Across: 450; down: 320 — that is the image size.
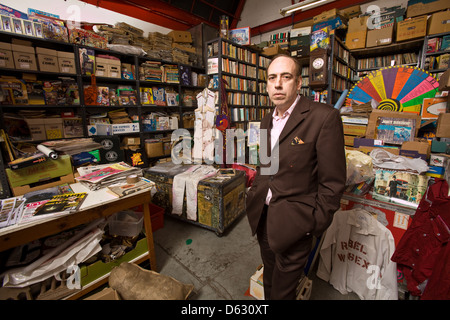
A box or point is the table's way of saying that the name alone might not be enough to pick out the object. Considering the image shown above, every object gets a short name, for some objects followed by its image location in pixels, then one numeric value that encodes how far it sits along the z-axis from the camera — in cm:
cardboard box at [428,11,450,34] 363
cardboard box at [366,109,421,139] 251
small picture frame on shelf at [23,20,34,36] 253
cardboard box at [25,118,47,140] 262
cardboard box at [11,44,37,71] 246
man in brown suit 92
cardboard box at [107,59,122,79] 324
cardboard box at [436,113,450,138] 227
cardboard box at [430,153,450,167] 214
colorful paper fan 353
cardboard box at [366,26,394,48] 412
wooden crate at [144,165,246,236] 209
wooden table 103
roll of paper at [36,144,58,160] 145
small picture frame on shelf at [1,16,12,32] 241
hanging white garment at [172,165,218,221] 221
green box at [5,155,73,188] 137
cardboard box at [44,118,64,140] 277
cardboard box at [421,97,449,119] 321
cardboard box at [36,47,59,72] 261
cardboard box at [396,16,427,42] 382
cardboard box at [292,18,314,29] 507
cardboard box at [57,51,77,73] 277
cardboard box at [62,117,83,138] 296
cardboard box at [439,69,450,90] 243
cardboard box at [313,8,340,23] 442
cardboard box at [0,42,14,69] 237
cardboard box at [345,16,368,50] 441
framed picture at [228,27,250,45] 442
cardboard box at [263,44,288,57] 512
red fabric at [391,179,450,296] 109
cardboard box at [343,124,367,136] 292
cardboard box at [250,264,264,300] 140
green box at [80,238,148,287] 133
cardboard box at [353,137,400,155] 223
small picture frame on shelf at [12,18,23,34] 247
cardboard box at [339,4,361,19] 459
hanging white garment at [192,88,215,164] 342
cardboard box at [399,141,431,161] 209
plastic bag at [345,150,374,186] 156
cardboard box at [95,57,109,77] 311
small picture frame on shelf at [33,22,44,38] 260
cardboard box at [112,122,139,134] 340
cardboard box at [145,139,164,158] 379
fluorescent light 394
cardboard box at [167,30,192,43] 435
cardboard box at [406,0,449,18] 371
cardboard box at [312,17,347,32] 445
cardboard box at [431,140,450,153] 235
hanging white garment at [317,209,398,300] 137
